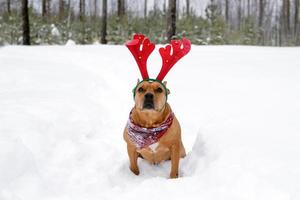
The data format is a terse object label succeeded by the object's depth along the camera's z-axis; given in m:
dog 3.03
